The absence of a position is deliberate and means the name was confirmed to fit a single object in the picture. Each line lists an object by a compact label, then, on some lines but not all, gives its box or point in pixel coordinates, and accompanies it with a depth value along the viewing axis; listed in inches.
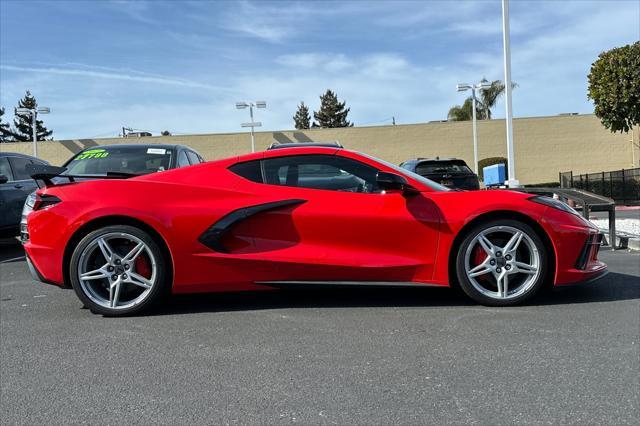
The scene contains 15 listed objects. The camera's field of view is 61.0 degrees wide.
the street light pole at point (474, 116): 1083.7
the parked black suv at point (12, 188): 330.3
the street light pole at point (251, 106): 1163.3
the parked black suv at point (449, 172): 450.3
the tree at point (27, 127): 3035.9
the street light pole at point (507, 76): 517.1
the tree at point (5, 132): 3026.6
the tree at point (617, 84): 681.0
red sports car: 173.0
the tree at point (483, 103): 1775.0
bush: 1209.4
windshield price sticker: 267.7
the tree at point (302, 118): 3550.7
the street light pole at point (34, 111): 1117.7
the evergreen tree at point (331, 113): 3368.6
